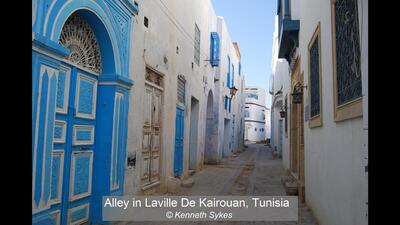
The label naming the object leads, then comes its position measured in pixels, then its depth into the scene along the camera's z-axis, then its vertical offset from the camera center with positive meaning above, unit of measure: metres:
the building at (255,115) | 43.59 +3.39
